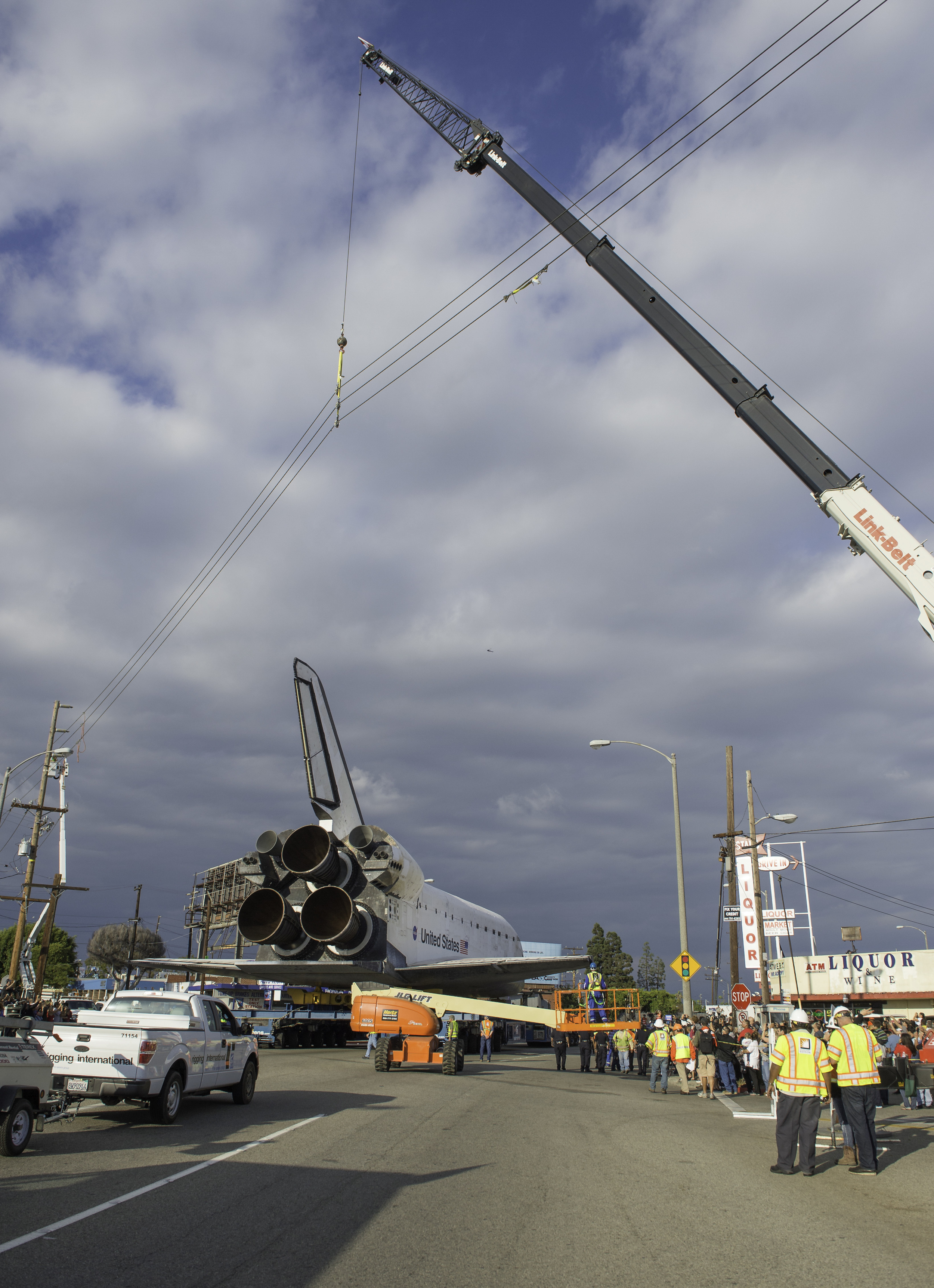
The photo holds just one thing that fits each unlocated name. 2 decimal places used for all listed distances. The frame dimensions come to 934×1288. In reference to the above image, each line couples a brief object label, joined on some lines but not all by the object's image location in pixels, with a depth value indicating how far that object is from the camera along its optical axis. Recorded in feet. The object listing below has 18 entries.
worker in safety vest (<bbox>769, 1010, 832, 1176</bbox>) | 28.71
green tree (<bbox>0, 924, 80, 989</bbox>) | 228.63
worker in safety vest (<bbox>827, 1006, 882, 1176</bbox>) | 29.25
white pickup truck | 30.60
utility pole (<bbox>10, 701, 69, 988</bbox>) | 115.14
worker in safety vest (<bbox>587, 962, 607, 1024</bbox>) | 75.10
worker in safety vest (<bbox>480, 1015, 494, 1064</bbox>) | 84.07
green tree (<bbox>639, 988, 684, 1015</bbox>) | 338.34
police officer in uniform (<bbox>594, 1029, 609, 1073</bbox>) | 80.79
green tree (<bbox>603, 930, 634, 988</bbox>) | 277.23
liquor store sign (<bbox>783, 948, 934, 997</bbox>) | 149.69
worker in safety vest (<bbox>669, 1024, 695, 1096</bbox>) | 60.18
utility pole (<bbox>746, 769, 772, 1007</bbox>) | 84.74
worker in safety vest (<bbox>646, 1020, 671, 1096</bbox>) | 58.95
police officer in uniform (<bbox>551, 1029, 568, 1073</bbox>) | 77.71
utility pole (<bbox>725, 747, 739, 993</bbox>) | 109.19
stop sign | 97.86
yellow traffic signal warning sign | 71.77
